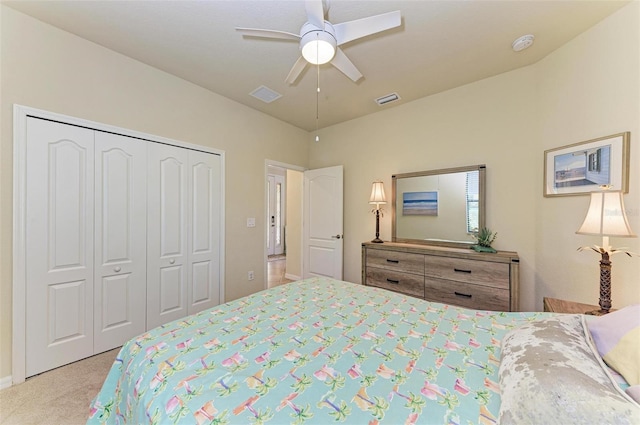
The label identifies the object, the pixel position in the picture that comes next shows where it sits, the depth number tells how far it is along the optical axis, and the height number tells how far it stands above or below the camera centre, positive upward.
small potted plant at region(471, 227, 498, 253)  2.52 -0.29
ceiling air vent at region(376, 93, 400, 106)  3.08 +1.47
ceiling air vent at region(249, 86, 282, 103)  2.95 +1.46
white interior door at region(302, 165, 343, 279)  3.83 -0.18
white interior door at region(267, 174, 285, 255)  7.42 -0.10
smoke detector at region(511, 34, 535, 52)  2.04 +1.46
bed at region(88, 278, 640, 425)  0.73 -0.62
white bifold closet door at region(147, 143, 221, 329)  2.59 -0.26
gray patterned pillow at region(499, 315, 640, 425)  0.62 -0.49
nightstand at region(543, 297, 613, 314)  1.61 -0.65
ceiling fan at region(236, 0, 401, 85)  1.44 +1.14
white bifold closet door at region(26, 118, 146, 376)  1.94 -0.29
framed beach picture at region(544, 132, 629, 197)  1.73 +0.38
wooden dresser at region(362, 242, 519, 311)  2.24 -0.64
